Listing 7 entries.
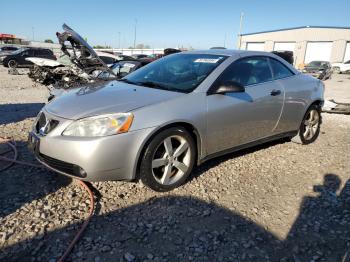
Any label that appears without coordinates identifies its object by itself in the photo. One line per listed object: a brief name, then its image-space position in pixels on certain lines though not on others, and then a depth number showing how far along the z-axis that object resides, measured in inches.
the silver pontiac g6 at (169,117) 118.5
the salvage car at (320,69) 839.7
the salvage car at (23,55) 931.3
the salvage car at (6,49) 1092.6
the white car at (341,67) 1245.3
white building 1560.0
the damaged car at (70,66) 284.2
